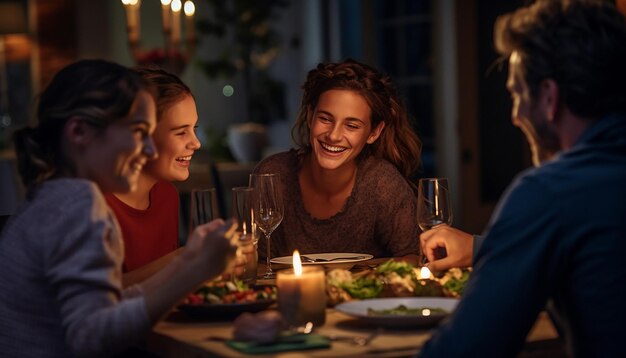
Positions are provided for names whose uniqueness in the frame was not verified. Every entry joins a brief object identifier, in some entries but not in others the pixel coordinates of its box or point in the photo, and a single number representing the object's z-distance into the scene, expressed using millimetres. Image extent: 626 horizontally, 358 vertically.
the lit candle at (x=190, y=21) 5688
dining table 1515
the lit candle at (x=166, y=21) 5783
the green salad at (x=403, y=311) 1665
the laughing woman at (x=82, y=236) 1573
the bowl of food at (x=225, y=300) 1785
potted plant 8273
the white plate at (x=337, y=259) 2375
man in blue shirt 1358
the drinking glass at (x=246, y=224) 2131
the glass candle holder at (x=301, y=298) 1674
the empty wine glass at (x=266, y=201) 2268
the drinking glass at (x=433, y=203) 2248
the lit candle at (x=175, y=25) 5816
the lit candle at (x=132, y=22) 5836
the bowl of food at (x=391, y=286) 1868
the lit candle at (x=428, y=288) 1855
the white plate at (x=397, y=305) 1620
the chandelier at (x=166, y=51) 5941
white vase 6582
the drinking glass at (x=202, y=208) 1921
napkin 1515
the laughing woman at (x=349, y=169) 3010
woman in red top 2453
